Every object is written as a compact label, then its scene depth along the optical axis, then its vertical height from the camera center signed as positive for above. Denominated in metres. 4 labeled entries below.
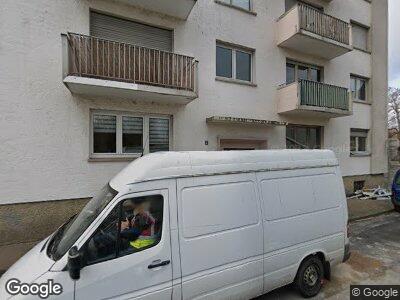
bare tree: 37.53 +6.13
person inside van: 2.91 -0.80
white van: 2.71 -0.96
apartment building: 6.32 +1.76
